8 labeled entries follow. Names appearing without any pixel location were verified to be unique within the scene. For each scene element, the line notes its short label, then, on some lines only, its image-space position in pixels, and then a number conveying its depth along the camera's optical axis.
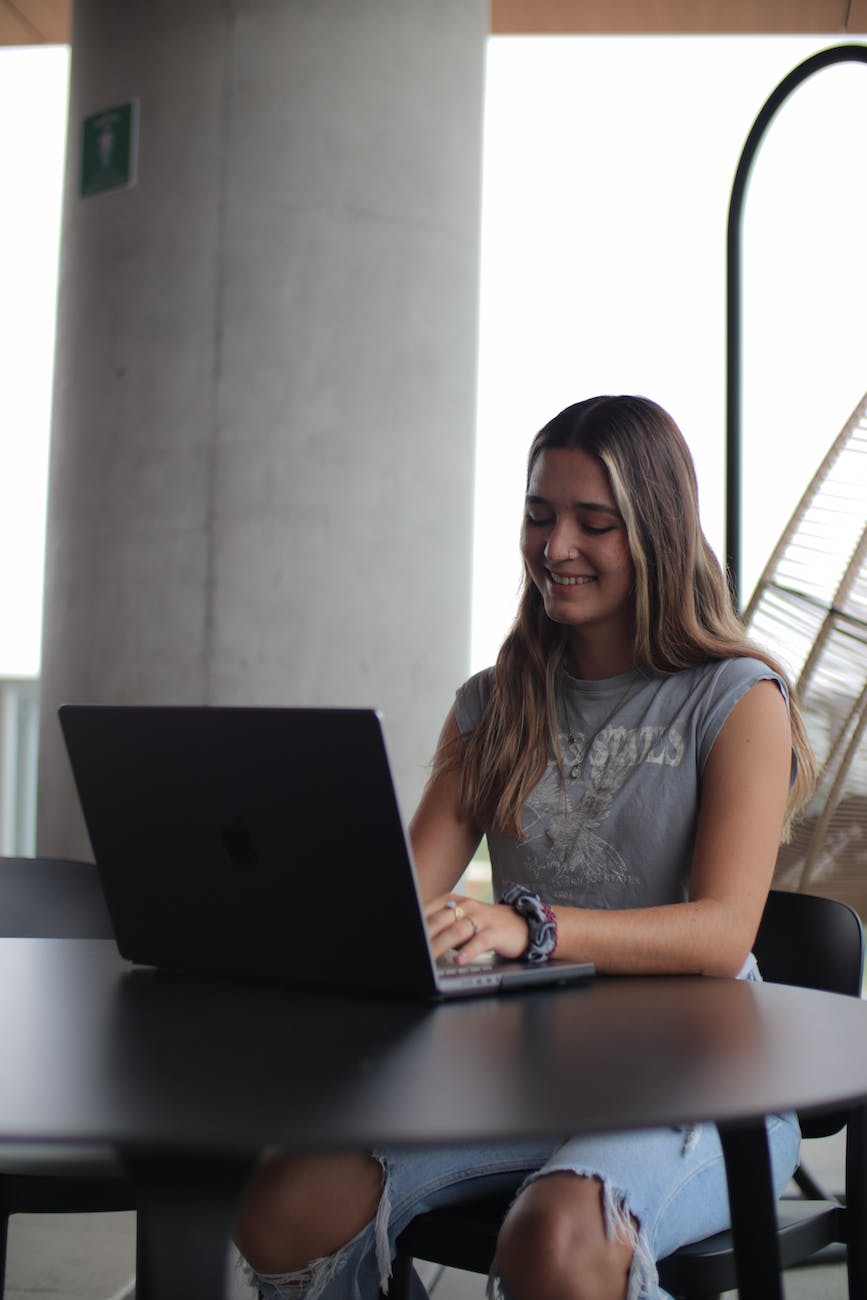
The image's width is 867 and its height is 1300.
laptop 1.05
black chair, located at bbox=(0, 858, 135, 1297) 2.05
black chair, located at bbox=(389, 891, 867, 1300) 1.21
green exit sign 3.72
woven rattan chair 3.01
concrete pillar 3.57
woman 1.17
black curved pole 3.18
